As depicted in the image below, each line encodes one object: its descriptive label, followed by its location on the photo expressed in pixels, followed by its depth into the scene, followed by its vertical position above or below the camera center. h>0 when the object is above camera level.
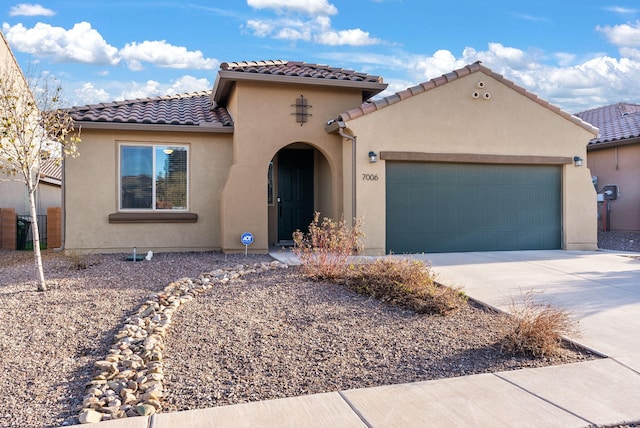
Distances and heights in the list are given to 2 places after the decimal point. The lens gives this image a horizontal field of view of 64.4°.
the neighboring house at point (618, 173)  16.77 +1.32
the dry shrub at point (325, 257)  8.37 -0.75
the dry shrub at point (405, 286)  6.56 -1.05
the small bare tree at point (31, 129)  7.39 +1.29
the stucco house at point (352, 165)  12.09 +1.20
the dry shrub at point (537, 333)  5.04 -1.24
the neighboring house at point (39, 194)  18.00 +0.81
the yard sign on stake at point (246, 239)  11.73 -0.59
